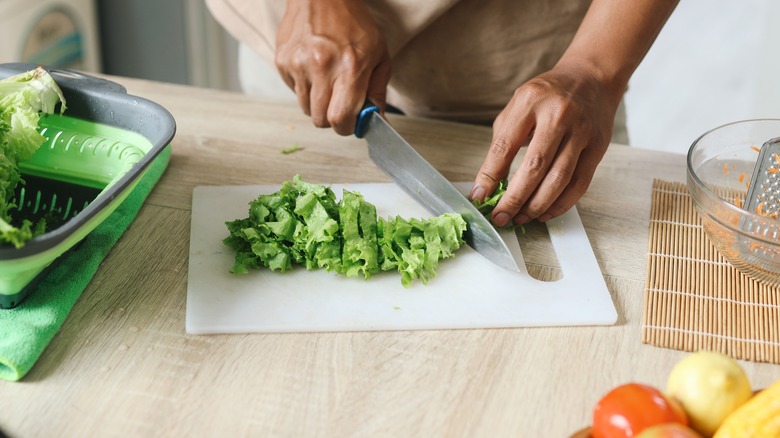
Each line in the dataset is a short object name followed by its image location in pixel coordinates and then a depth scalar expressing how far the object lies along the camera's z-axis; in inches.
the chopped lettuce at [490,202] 48.4
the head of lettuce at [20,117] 41.0
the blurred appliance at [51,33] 99.7
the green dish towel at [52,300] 37.0
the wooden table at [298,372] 35.4
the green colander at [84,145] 45.1
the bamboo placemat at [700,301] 40.7
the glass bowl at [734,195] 42.5
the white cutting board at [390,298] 41.1
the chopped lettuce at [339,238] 43.7
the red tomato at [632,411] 29.5
